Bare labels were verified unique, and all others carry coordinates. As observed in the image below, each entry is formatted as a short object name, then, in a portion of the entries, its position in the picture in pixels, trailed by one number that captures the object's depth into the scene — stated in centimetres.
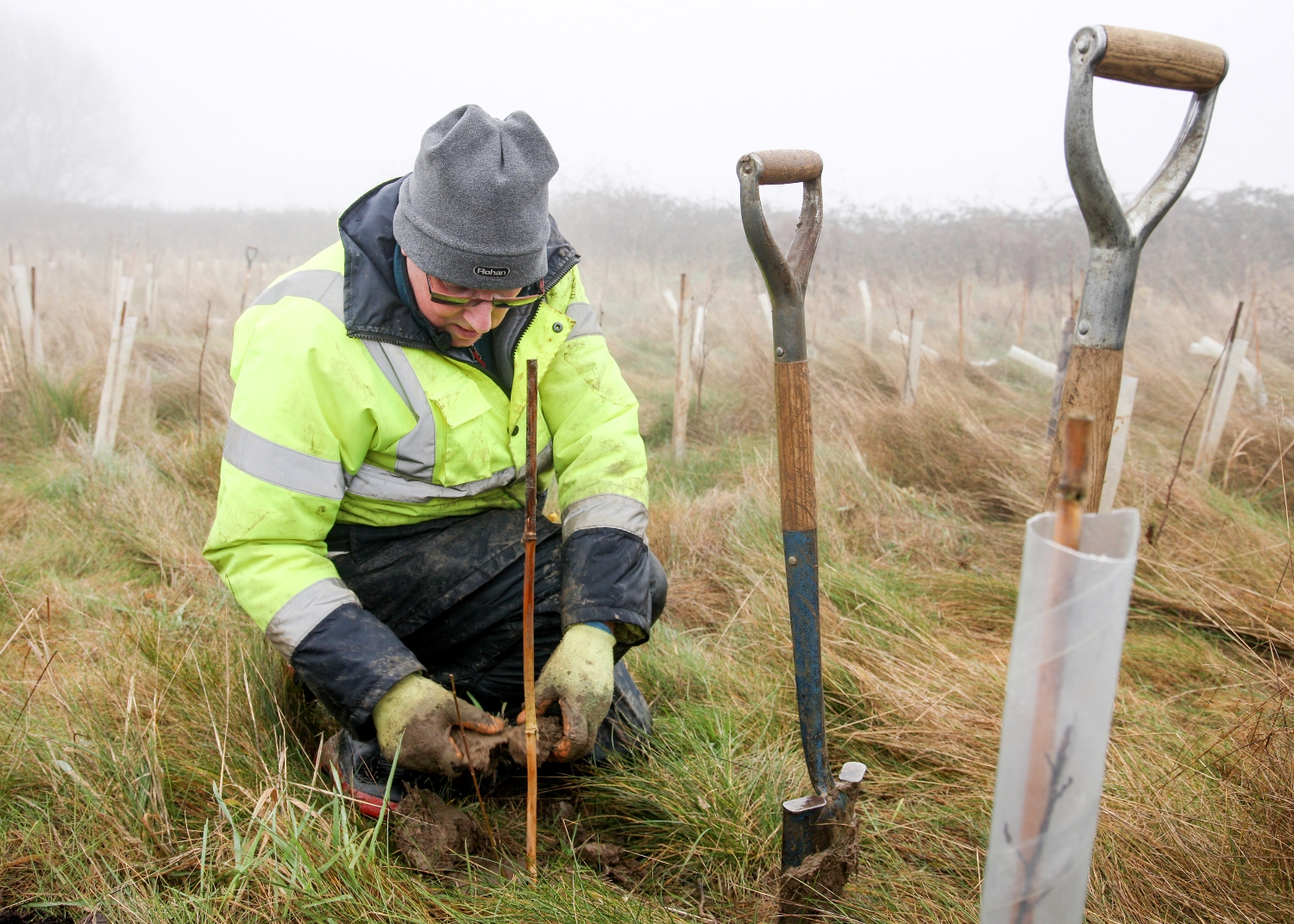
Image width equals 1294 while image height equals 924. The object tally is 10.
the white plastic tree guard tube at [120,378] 469
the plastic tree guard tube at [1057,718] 69
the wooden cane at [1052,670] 64
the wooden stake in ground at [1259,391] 430
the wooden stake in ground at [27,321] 577
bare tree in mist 3494
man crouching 171
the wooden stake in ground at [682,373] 516
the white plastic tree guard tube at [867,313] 876
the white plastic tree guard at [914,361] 518
